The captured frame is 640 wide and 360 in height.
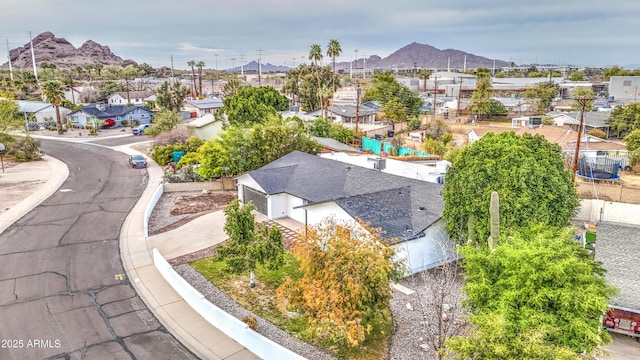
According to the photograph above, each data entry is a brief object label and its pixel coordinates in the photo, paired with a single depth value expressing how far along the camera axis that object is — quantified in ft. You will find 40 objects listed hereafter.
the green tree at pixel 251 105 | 178.09
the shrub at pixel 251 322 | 53.78
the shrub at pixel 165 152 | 156.15
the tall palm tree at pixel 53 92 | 213.25
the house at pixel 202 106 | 288.51
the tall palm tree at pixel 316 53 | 289.74
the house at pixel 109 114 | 258.16
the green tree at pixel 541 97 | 287.07
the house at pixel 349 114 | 245.24
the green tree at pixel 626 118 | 182.99
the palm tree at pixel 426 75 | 385.87
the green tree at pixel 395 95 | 259.39
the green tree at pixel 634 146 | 133.98
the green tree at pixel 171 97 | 250.78
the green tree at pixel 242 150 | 121.90
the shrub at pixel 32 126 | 243.27
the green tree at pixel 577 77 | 462.60
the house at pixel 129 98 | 339.16
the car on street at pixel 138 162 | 152.56
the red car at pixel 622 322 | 53.52
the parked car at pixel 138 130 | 235.50
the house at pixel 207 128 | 186.91
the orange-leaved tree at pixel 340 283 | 46.32
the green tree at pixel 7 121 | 166.71
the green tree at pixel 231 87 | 277.58
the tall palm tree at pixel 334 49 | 291.38
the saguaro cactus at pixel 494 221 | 53.57
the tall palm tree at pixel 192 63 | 385.15
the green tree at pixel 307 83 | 289.53
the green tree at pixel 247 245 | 60.29
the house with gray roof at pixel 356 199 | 73.46
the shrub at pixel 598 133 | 188.49
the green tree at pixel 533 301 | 33.94
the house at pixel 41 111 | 254.27
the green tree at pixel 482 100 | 260.21
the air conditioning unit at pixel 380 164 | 108.88
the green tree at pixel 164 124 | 187.40
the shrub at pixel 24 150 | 164.25
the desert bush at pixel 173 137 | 169.07
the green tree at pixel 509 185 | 64.03
